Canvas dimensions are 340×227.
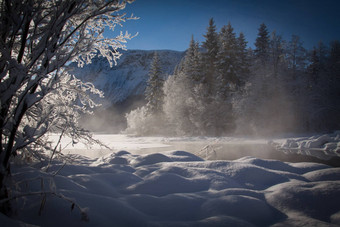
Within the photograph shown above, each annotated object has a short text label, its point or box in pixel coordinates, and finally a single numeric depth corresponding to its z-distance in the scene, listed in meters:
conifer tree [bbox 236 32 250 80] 25.69
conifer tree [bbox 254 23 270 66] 29.22
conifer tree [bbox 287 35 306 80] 26.95
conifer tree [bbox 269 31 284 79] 27.71
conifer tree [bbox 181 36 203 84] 26.36
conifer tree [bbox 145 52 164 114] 30.75
